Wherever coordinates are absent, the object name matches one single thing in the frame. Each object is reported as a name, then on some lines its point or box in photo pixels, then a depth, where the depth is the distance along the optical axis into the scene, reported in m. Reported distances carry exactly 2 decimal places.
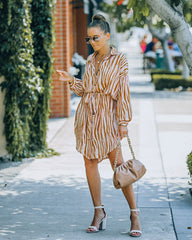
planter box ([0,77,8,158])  8.94
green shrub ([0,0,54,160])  8.63
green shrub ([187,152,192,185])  6.84
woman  5.44
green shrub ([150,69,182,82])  24.97
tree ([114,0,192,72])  6.49
